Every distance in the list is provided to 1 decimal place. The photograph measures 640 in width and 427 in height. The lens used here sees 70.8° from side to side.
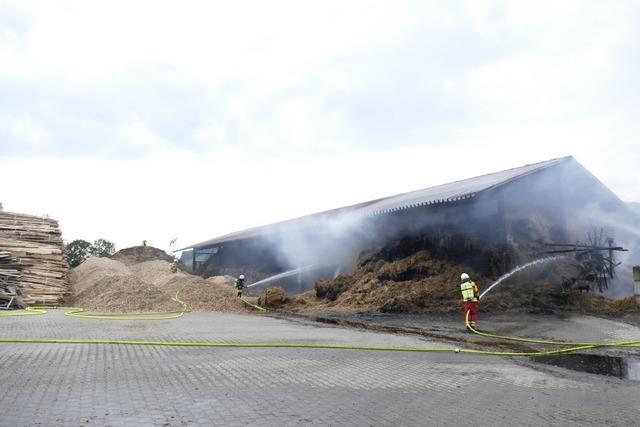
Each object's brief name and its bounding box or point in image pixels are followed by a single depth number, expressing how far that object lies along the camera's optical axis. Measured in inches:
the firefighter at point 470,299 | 421.4
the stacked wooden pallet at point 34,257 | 593.9
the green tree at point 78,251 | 1453.1
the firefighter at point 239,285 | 674.8
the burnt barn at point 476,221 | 577.9
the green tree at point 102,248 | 1677.5
